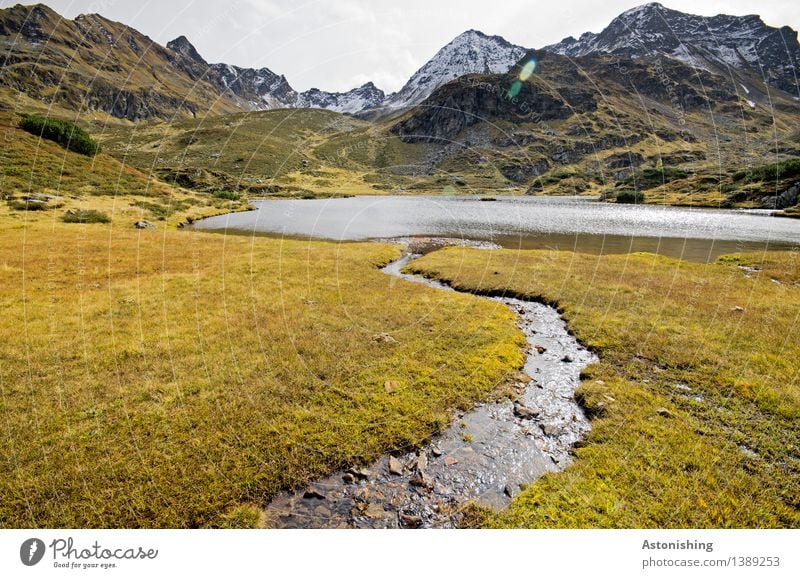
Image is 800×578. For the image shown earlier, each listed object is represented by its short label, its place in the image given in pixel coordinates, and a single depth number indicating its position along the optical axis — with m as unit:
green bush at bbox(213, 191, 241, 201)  127.57
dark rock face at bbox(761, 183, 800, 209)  125.31
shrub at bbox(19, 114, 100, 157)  89.62
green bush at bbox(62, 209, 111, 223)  55.31
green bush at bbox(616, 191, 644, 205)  164.62
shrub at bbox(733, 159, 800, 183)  135.25
